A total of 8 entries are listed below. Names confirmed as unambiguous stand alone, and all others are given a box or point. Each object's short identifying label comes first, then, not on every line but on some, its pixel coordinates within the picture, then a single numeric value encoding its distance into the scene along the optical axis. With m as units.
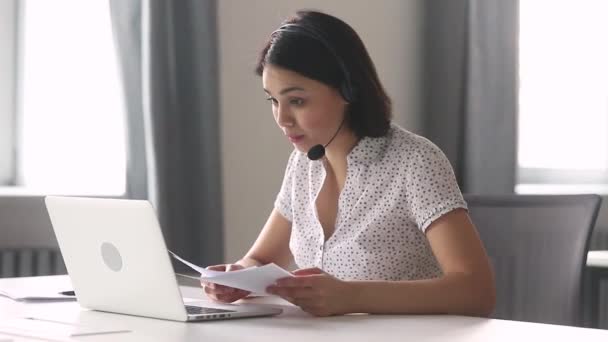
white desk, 1.38
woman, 1.79
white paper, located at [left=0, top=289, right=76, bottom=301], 1.78
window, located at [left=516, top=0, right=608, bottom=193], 3.78
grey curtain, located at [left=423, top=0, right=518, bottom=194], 3.72
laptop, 1.47
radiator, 2.88
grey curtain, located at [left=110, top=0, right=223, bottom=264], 2.83
